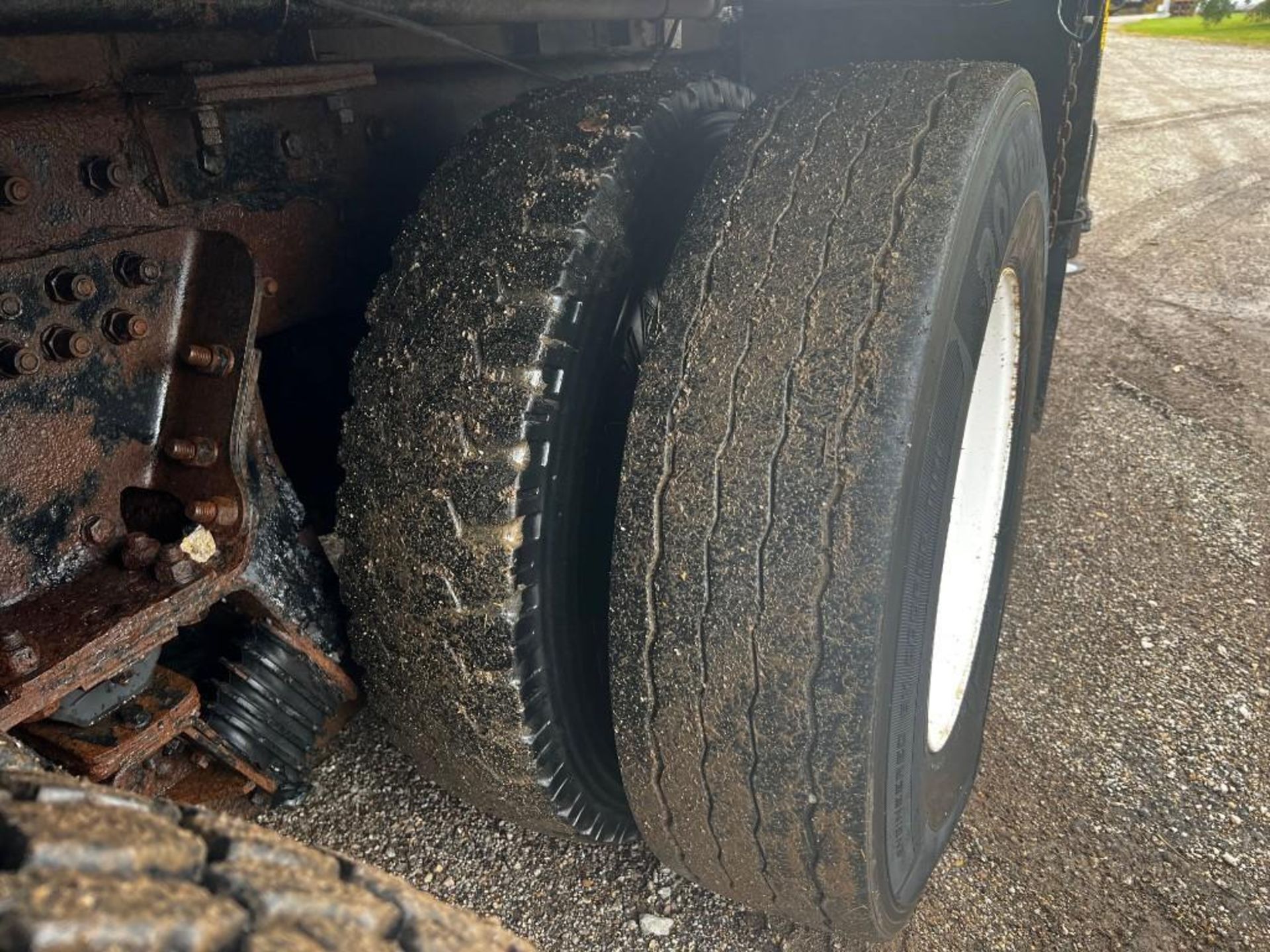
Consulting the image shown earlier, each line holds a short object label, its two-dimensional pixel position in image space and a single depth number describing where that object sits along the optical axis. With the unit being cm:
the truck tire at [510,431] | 136
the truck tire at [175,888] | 60
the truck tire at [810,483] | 121
